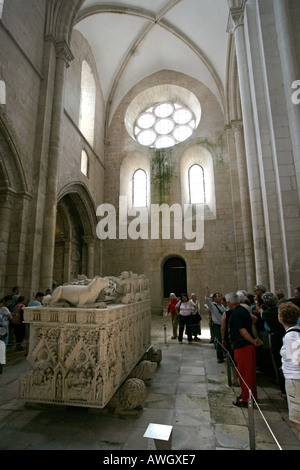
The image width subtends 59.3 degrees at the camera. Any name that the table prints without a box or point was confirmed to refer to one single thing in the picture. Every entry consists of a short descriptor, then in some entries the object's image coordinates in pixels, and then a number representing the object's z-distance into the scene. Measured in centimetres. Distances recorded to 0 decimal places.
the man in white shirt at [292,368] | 194
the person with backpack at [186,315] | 638
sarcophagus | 275
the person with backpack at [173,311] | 704
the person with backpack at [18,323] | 551
